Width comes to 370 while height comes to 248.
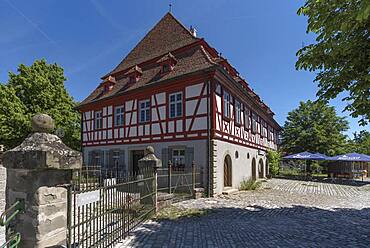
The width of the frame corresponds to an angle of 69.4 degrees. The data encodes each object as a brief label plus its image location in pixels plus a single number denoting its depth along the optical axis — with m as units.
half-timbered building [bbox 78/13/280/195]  12.95
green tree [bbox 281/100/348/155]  31.94
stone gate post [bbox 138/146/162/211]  8.20
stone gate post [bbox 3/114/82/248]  2.82
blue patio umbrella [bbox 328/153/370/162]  20.08
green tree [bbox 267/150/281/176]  24.55
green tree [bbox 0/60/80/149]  23.03
